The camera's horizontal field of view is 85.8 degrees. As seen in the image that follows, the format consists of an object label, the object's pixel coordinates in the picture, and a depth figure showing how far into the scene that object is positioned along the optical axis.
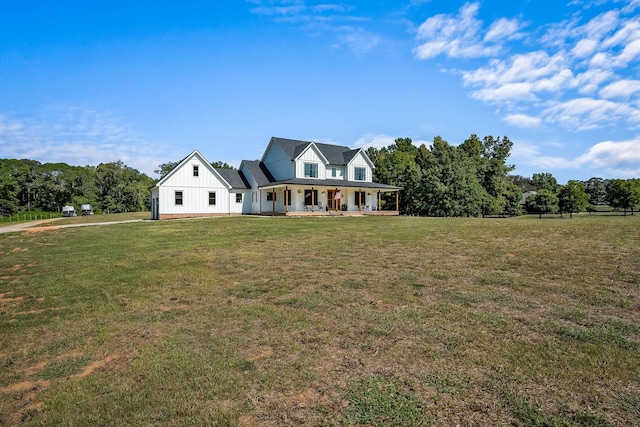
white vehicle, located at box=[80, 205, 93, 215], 53.66
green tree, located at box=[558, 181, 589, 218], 54.69
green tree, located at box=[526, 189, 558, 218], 56.53
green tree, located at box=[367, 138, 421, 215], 41.19
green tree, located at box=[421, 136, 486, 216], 38.44
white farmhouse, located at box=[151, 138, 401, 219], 32.72
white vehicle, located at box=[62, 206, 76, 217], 51.00
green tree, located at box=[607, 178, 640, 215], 58.09
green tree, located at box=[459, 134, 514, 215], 46.88
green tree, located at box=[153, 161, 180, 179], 76.72
